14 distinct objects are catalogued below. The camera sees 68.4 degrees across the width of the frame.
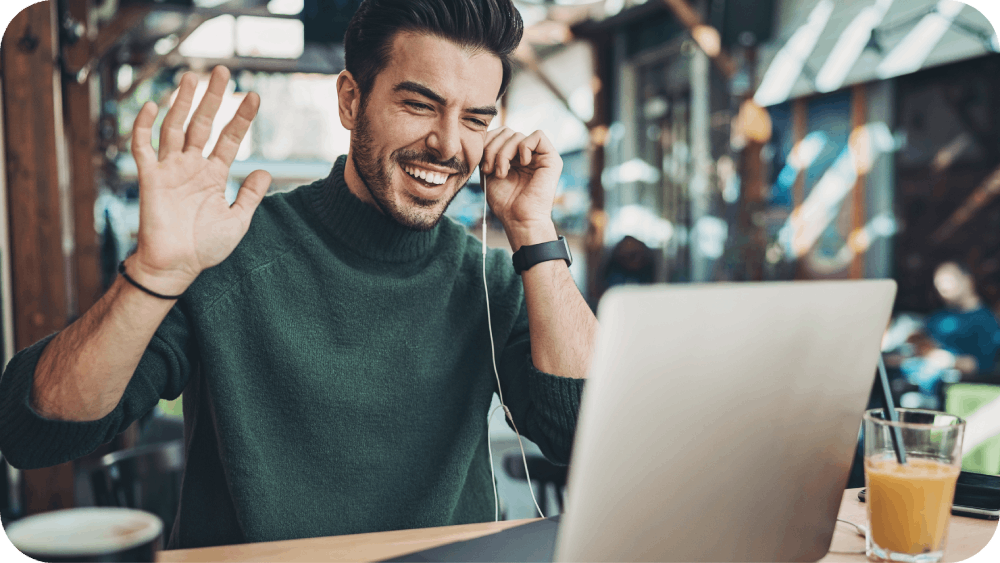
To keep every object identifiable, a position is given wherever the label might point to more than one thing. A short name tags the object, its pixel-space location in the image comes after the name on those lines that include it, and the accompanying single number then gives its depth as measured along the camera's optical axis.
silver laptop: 0.55
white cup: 1.06
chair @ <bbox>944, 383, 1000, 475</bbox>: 1.66
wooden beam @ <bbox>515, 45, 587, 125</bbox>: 7.50
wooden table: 0.85
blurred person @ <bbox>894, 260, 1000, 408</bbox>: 3.96
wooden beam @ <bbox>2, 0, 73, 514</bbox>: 2.70
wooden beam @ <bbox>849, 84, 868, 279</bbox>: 5.48
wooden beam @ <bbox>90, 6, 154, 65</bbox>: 4.88
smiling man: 1.15
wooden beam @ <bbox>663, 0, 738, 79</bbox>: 5.75
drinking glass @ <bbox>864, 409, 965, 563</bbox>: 0.81
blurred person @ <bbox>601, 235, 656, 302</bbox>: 6.04
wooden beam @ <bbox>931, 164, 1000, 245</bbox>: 4.62
